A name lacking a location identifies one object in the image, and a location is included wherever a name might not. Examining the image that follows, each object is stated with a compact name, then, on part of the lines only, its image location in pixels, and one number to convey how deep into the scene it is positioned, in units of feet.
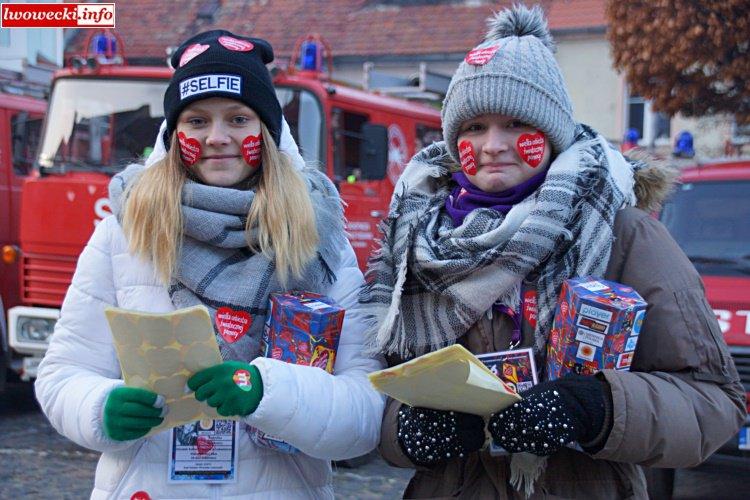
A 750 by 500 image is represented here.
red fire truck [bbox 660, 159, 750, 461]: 16.21
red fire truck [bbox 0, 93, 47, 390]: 24.40
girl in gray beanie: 6.50
